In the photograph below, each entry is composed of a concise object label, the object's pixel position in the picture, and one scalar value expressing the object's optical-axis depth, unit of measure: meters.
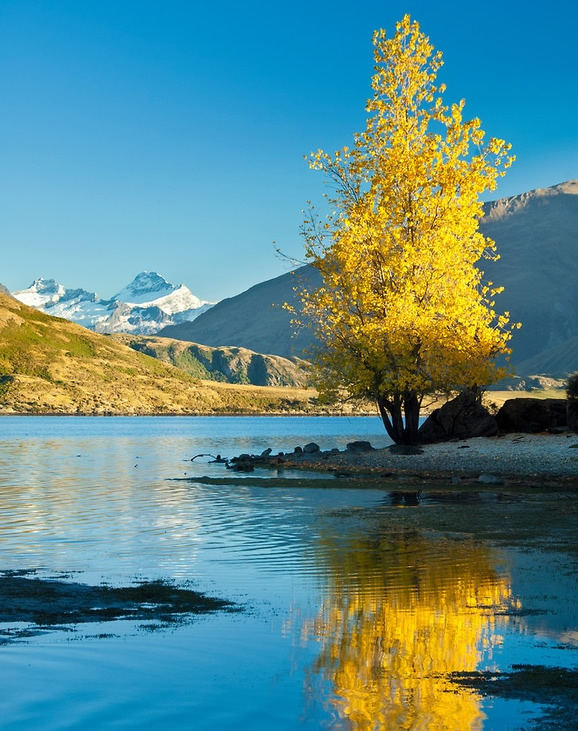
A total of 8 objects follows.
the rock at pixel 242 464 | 53.97
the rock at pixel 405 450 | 51.97
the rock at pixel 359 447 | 60.54
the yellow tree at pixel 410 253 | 49.34
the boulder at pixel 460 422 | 56.00
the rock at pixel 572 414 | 54.22
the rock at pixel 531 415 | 56.06
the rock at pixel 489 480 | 40.22
